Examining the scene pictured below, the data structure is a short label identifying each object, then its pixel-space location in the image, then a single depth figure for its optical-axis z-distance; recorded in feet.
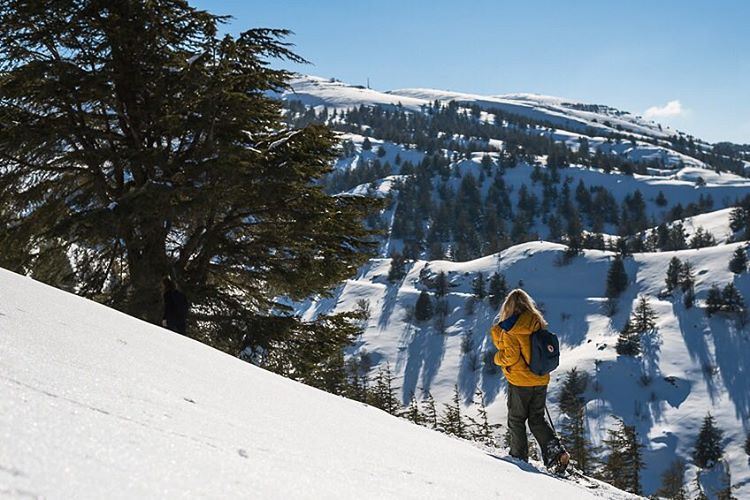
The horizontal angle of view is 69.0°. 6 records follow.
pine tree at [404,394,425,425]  95.50
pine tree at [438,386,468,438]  94.18
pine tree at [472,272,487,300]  330.54
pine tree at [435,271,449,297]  342.64
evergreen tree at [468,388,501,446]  92.36
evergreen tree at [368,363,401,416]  88.60
